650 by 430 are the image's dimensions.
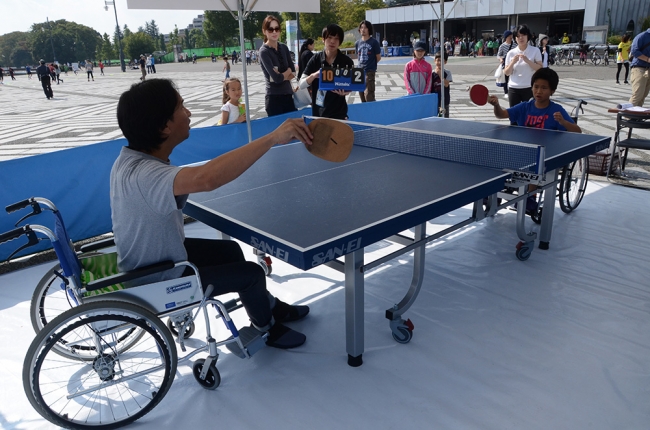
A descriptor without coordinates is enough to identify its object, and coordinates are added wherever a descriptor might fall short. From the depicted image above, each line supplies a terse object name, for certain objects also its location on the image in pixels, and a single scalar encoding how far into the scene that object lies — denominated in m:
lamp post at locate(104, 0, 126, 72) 40.36
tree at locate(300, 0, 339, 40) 48.41
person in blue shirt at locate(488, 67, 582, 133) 4.36
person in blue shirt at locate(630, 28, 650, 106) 7.92
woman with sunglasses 6.13
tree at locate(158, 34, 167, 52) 111.11
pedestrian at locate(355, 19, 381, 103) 10.00
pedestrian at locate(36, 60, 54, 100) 20.72
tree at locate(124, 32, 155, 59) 74.38
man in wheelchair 2.05
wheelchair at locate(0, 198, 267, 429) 2.18
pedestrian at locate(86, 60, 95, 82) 35.52
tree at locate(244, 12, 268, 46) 63.25
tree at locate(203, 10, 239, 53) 65.77
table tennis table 2.30
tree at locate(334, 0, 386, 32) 50.02
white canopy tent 4.92
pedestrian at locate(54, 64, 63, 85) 33.01
